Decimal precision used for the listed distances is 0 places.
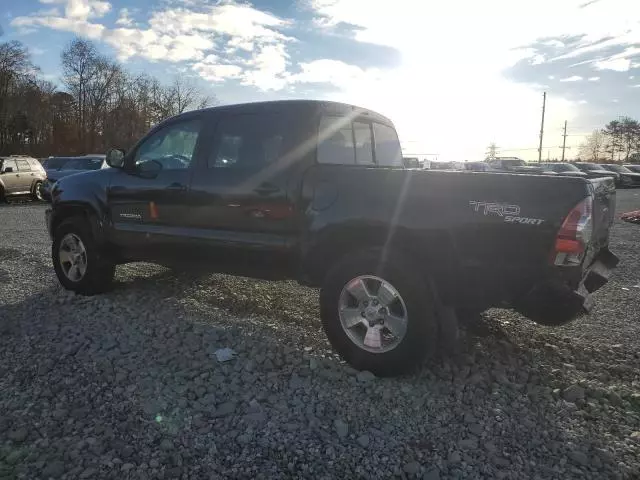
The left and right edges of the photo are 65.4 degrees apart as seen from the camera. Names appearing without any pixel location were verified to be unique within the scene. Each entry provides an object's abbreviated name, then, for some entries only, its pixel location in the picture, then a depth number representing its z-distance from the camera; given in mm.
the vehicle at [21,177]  19375
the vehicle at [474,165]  28852
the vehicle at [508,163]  31144
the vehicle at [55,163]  21281
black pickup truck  3104
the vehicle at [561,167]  29000
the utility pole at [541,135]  66625
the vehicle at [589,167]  32500
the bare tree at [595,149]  76250
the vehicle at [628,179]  33406
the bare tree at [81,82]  61156
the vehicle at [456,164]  30859
